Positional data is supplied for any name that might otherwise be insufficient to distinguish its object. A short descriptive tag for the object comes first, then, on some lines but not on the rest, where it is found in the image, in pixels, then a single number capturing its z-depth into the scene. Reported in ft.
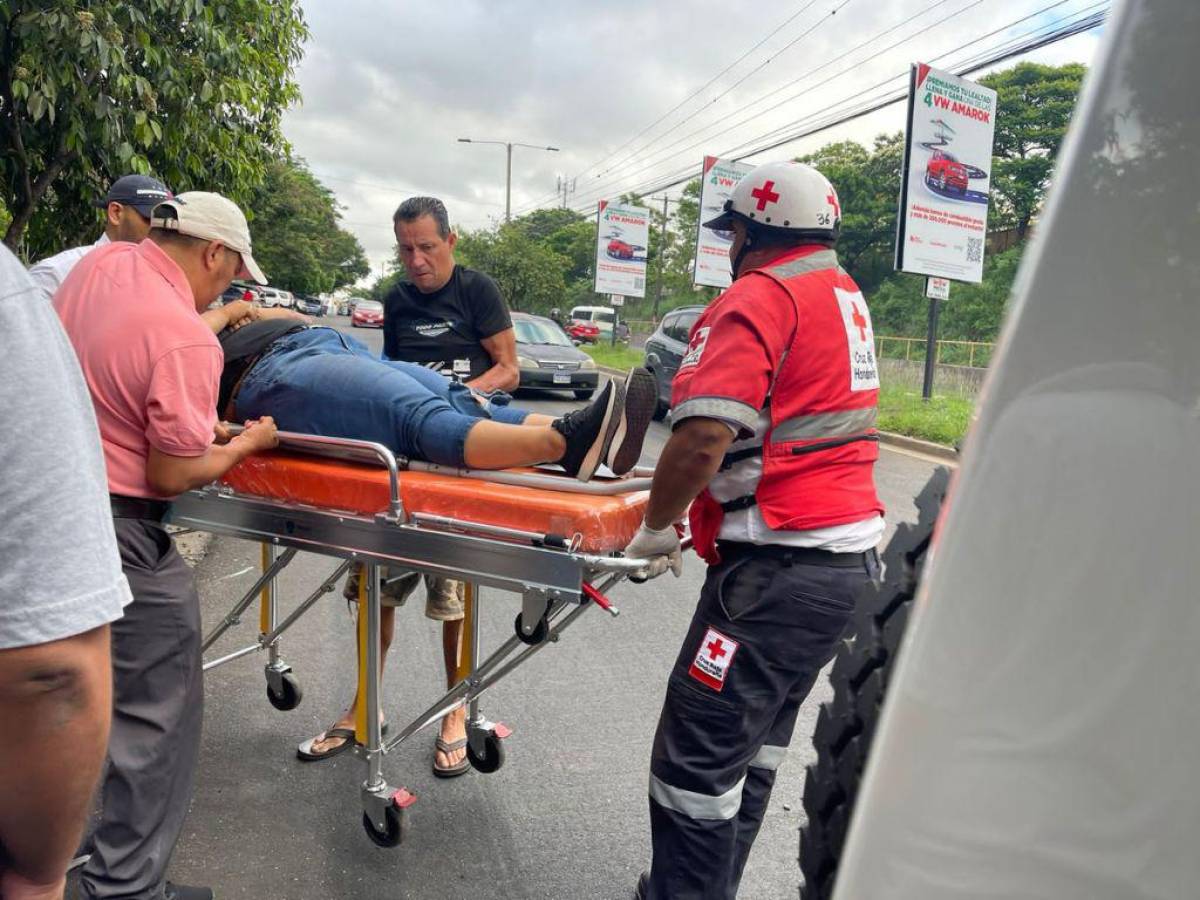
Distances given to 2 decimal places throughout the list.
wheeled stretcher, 7.45
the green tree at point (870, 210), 123.75
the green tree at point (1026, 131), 107.55
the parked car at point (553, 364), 51.52
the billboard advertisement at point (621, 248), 96.32
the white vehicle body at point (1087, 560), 2.35
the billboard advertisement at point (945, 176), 42.47
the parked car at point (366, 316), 156.46
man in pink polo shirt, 7.07
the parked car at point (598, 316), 138.72
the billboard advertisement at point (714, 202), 68.33
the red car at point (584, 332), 128.26
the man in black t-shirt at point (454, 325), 12.67
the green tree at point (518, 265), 133.28
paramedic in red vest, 6.75
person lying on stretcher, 8.75
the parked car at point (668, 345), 44.24
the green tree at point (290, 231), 82.17
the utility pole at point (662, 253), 164.14
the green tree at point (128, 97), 14.96
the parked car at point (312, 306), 189.83
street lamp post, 155.09
